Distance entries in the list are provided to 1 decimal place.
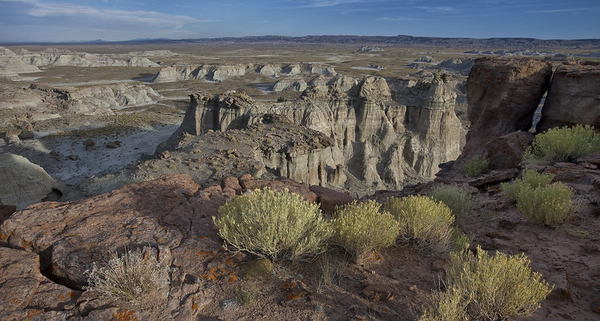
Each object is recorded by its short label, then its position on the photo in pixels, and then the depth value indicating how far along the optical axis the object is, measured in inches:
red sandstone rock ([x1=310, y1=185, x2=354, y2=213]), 284.2
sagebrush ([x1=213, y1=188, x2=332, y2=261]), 170.6
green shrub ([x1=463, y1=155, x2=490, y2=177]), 476.1
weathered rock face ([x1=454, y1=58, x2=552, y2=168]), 548.7
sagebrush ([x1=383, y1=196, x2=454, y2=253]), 207.3
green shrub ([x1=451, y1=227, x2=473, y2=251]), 198.4
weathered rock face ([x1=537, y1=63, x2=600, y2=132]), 455.6
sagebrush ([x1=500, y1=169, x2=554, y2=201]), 287.2
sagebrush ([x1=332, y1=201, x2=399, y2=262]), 182.5
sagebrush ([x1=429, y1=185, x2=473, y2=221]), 275.7
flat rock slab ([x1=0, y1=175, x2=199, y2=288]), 165.2
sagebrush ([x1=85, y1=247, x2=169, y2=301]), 141.0
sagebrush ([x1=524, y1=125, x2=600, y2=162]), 379.2
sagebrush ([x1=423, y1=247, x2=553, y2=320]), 131.6
